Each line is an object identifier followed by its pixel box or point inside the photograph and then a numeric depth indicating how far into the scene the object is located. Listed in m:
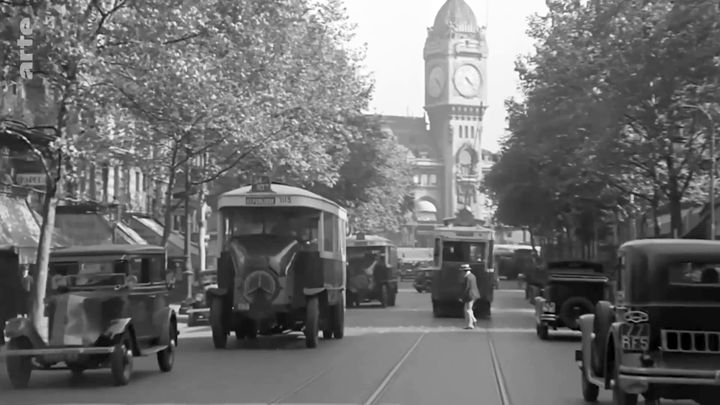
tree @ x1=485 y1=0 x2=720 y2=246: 34.91
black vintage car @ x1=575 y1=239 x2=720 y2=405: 12.55
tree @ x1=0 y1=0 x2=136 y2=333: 22.98
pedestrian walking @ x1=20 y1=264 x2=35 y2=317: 27.02
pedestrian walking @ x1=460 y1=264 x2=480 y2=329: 34.50
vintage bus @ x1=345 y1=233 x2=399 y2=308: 53.25
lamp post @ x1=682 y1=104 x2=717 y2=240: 36.34
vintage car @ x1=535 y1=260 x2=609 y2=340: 29.92
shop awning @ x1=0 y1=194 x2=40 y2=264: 39.16
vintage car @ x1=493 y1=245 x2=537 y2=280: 107.94
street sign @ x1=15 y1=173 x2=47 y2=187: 31.67
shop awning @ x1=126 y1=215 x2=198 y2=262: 56.84
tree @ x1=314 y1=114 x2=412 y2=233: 63.12
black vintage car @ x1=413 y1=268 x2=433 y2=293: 77.50
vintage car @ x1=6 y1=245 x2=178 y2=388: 17.89
